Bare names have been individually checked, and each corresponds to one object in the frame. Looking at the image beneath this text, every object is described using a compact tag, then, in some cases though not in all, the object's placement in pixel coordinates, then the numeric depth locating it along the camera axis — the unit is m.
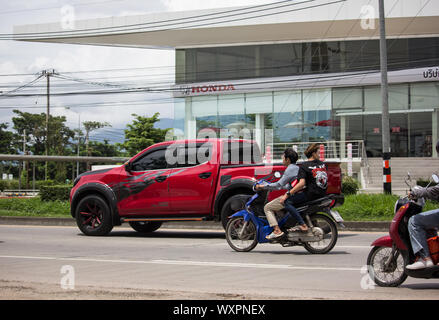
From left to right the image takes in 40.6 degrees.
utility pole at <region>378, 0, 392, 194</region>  20.56
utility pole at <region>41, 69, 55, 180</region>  55.15
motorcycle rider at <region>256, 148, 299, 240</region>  9.84
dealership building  41.41
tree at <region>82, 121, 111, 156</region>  95.00
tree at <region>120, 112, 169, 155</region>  58.22
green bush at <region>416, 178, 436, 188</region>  21.93
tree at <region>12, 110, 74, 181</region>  69.06
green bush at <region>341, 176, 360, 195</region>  21.52
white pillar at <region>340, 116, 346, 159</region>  42.50
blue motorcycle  9.78
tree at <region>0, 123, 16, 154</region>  84.19
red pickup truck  12.65
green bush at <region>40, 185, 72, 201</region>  23.59
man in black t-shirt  9.80
